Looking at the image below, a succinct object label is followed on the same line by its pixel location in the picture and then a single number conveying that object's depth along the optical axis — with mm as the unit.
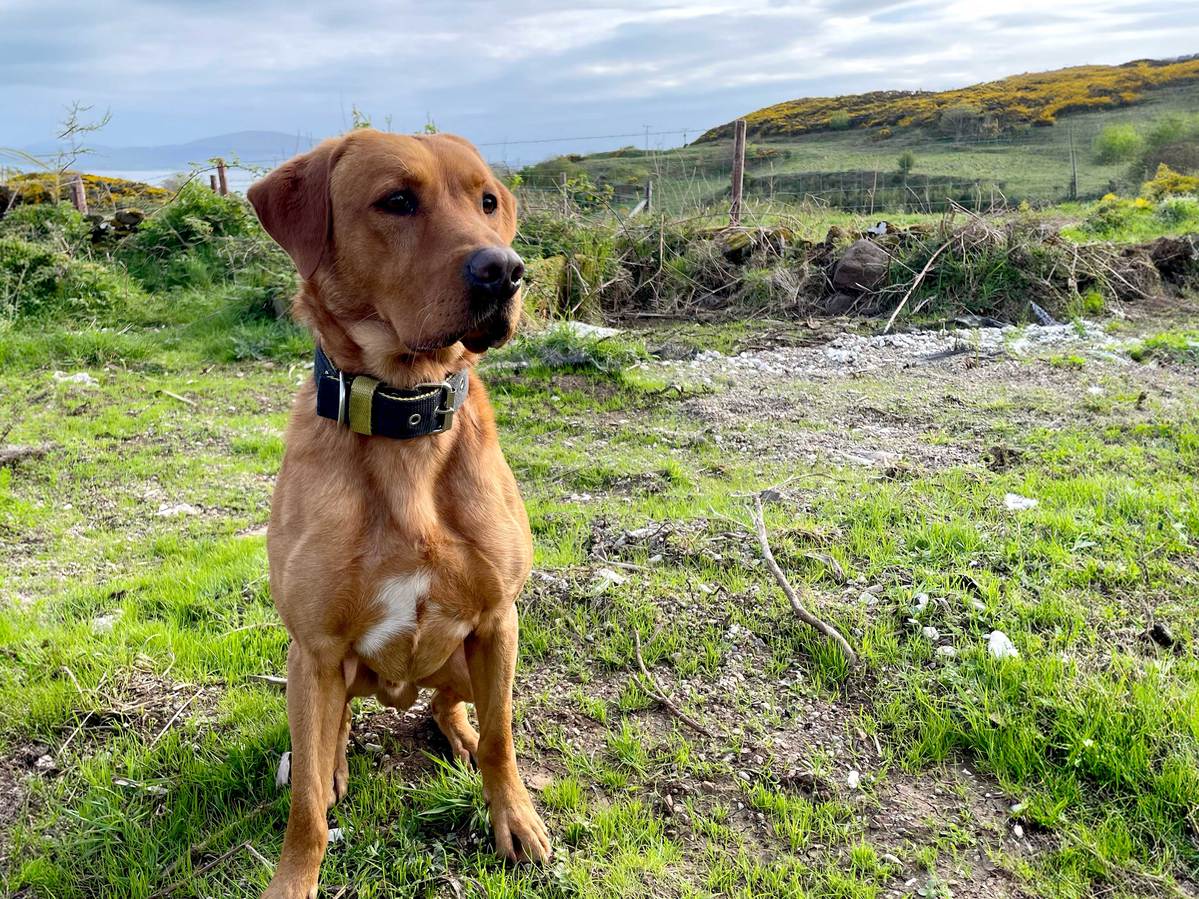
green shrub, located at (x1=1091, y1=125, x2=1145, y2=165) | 27469
